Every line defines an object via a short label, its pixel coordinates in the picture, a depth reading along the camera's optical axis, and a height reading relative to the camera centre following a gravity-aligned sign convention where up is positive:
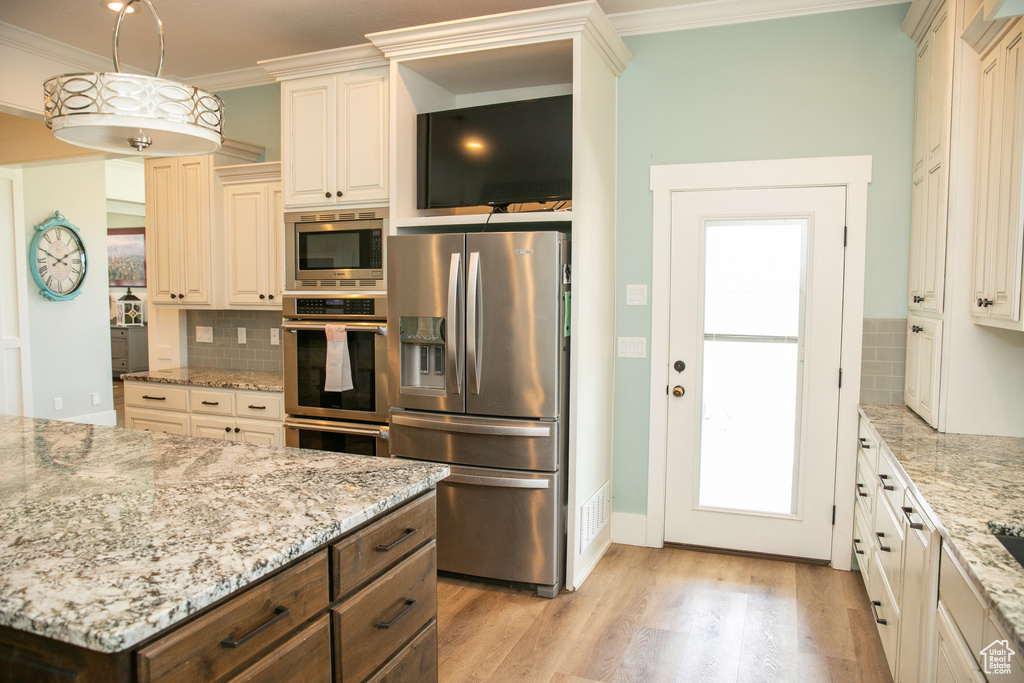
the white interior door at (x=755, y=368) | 3.37 -0.34
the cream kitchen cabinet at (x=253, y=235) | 4.11 +0.42
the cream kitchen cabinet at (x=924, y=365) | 2.67 -0.26
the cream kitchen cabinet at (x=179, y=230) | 4.25 +0.47
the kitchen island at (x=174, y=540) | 1.06 -0.48
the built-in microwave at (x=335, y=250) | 3.50 +0.29
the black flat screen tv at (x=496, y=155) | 3.17 +0.75
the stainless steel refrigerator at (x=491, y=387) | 3.00 -0.39
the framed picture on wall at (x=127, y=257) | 10.09 +0.69
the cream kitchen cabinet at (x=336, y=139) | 3.47 +0.88
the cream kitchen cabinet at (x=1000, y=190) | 2.02 +0.38
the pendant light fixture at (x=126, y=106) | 1.45 +0.44
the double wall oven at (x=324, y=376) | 3.45 -0.40
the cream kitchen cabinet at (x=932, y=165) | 2.59 +0.60
